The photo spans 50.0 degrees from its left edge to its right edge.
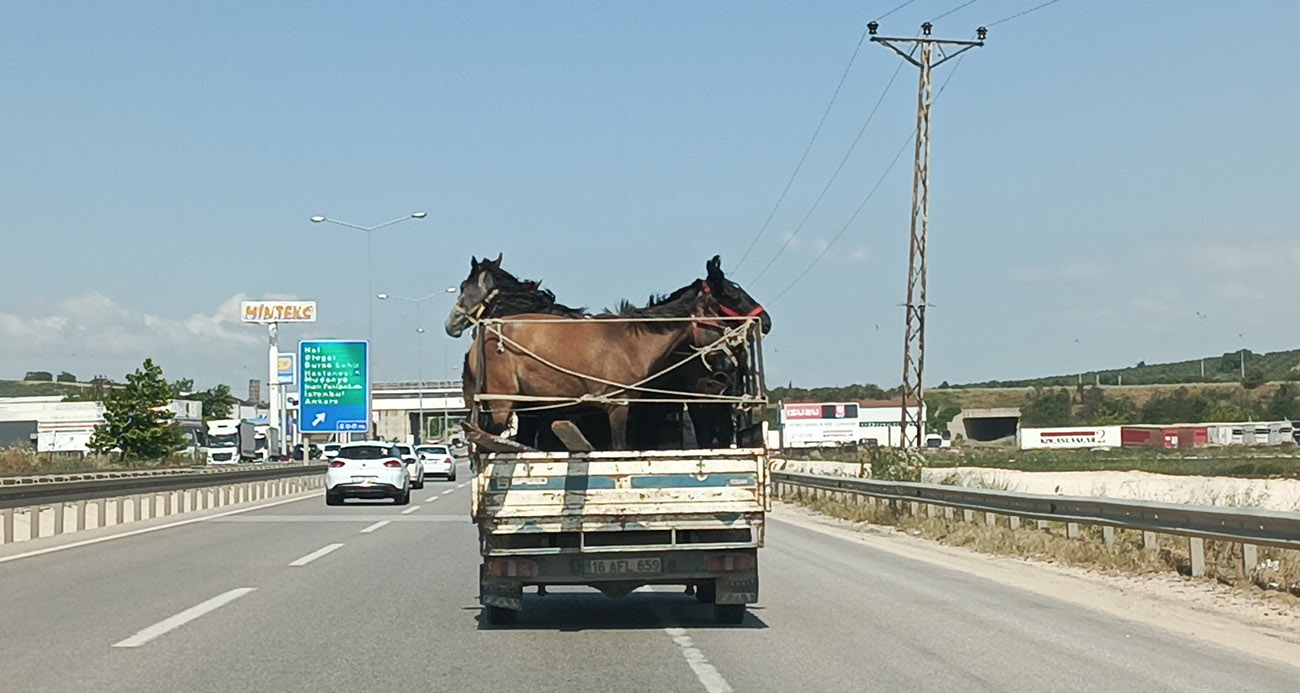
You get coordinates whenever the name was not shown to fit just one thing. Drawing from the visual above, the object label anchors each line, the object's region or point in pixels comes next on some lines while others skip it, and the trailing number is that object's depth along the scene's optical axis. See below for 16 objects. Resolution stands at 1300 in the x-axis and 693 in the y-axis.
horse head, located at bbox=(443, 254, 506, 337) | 11.03
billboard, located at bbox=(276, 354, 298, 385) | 93.25
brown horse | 10.66
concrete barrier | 22.55
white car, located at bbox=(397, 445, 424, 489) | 42.31
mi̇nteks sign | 95.19
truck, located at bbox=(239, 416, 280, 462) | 89.00
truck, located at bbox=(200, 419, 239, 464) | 85.56
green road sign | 54.50
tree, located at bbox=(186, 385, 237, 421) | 167.50
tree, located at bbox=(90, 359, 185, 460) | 81.56
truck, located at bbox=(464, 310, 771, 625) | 10.06
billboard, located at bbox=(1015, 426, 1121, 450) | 109.25
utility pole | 34.38
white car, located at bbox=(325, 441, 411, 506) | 33.06
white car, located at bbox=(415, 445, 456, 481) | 54.28
